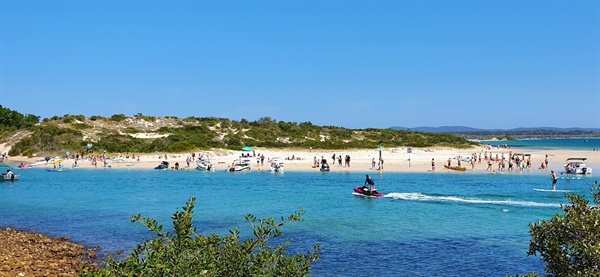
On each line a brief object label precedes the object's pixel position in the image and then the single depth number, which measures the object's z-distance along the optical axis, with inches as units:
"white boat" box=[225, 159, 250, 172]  2193.0
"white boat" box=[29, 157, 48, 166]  2517.3
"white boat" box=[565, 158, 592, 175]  1961.1
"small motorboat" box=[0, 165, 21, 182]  1844.2
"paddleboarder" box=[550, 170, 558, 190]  1487.5
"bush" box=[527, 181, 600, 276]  301.7
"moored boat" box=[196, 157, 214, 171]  2230.1
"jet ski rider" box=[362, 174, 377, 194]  1373.0
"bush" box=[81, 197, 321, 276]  263.7
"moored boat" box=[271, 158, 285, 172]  2142.0
